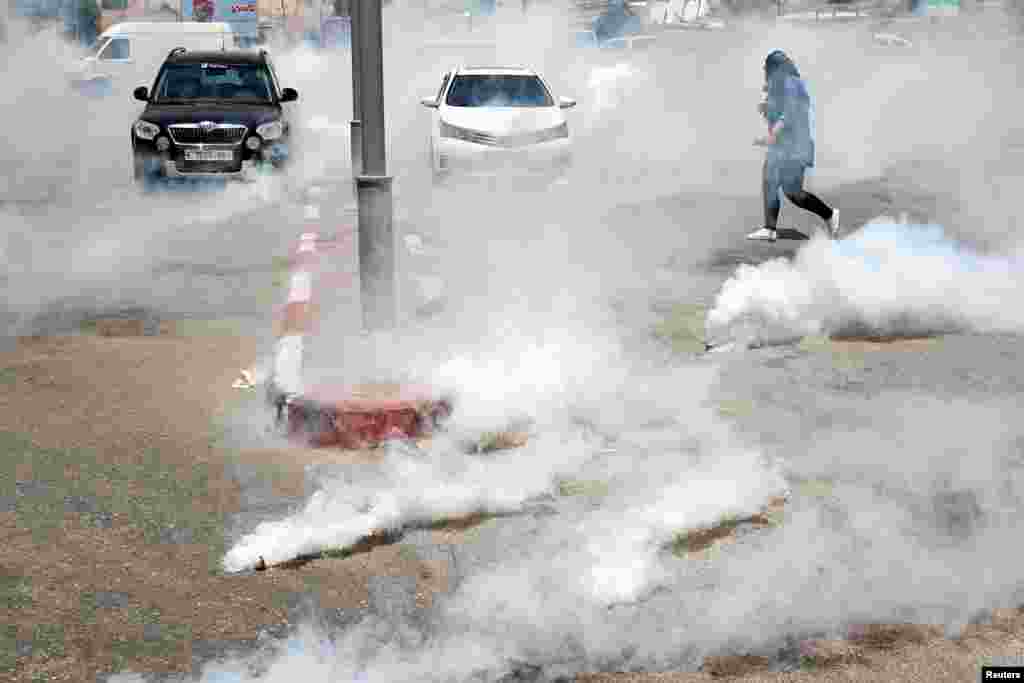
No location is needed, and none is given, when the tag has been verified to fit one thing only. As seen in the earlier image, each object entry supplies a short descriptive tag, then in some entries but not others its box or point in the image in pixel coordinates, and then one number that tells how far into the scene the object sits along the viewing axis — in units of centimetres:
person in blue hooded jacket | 1018
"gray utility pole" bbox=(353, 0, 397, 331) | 605
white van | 2573
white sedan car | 1389
